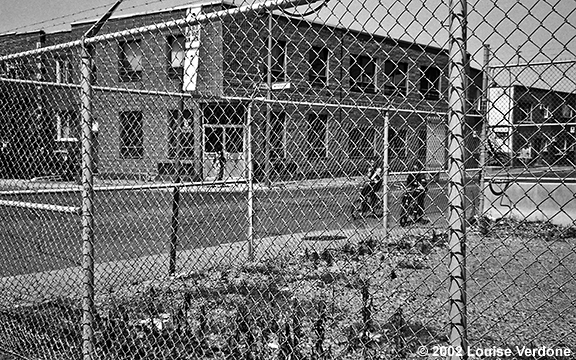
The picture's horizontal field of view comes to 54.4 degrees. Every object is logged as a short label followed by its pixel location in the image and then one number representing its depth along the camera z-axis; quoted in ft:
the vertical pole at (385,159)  26.03
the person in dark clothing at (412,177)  38.84
